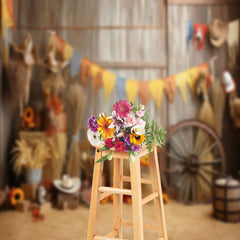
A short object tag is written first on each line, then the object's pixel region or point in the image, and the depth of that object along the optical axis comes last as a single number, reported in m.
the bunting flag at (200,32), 4.36
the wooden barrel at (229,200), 3.52
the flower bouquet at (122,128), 2.08
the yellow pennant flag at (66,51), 4.38
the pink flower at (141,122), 2.10
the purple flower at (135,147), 2.08
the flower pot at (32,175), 4.01
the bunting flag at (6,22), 3.97
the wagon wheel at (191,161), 4.25
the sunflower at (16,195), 3.90
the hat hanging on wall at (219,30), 4.30
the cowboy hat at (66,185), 3.96
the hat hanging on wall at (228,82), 4.21
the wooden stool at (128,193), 2.10
